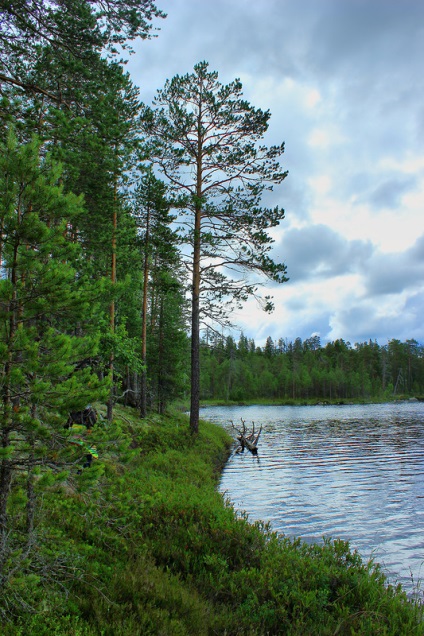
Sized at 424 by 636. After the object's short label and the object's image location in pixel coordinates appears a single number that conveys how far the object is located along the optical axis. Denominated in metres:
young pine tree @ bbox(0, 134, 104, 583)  4.59
